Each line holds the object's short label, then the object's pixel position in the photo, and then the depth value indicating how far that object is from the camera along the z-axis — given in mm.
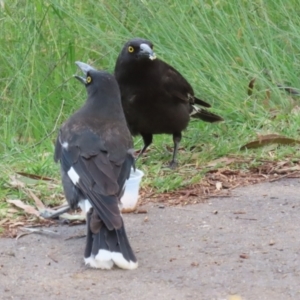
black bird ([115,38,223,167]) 12687
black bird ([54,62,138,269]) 8492
